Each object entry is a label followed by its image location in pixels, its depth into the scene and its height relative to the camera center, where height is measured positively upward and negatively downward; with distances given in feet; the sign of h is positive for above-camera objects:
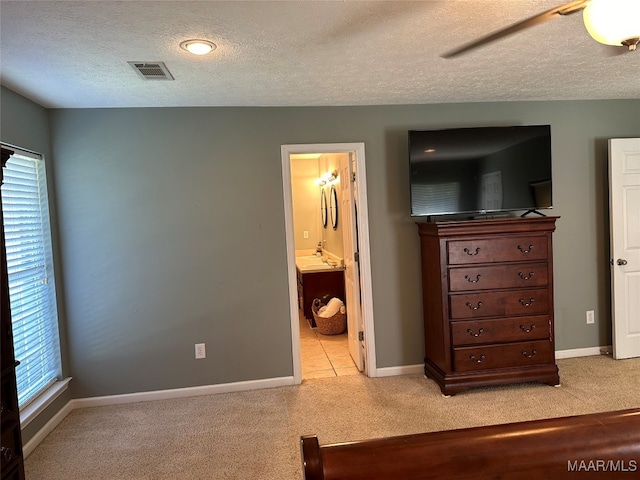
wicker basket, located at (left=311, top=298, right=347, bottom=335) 16.84 -3.89
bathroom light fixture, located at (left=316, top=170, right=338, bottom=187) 16.88 +2.03
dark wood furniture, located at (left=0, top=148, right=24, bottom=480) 6.05 -2.25
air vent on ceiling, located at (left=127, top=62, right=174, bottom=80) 8.08 +3.12
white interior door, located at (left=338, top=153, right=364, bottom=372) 12.57 -1.15
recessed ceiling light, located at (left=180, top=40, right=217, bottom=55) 7.13 +3.07
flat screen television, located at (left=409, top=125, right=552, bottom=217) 11.29 +1.29
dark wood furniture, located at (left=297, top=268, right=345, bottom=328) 17.81 -2.50
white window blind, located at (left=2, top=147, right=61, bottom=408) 9.11 -0.82
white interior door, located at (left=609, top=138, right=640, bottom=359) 12.53 -0.99
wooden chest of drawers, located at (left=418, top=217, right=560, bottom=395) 10.85 -2.17
